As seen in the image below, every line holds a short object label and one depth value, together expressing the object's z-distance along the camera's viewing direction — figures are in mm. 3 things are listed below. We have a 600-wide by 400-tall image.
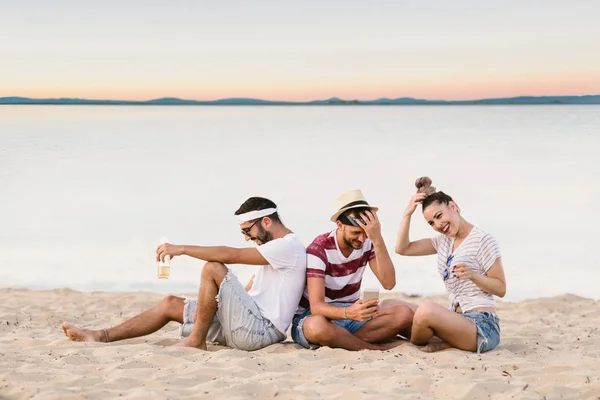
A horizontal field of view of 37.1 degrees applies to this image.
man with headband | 5969
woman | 5957
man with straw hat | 5844
